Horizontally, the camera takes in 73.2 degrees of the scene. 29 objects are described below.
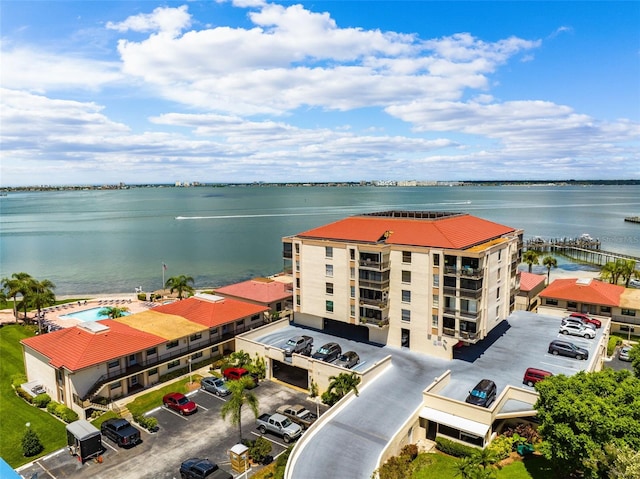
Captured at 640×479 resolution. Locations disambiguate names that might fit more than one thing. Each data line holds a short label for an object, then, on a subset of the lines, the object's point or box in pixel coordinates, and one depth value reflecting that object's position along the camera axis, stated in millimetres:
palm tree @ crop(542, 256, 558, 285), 92375
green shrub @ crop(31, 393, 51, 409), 45688
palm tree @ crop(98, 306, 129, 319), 69938
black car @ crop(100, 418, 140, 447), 37812
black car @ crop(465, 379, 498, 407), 38625
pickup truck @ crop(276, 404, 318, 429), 40688
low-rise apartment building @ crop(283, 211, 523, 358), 48844
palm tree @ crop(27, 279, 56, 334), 68438
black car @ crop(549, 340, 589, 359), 47969
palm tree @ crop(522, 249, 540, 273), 95000
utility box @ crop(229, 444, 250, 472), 33938
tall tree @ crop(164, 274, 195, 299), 78250
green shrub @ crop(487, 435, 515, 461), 35531
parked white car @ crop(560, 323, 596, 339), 53969
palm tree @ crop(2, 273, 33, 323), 70062
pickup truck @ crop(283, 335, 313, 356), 51025
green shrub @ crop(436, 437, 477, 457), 36375
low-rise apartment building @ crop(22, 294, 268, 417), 44688
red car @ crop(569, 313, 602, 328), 59844
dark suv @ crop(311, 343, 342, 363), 48469
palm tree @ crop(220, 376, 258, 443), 36150
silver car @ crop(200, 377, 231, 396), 46906
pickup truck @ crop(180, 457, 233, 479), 32781
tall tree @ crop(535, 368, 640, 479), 28109
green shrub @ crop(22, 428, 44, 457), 37312
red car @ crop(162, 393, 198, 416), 43281
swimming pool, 71625
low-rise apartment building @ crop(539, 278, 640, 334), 63906
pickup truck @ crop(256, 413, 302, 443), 38656
